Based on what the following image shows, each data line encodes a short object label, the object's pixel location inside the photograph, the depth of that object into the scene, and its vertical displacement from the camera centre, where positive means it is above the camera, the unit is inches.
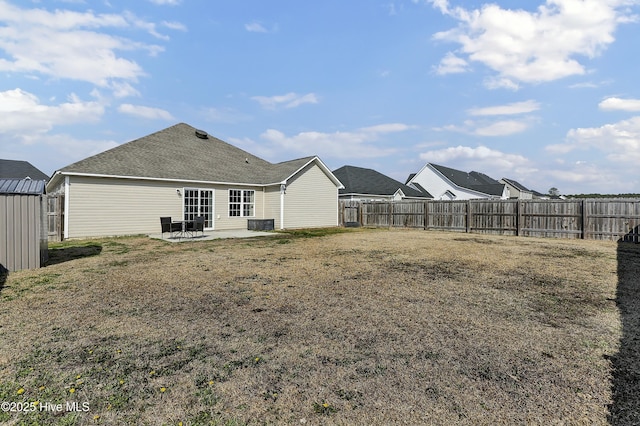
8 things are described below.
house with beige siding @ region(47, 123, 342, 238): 555.5 +50.8
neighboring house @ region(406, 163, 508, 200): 1534.2 +135.5
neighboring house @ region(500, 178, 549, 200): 1871.4 +131.4
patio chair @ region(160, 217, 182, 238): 496.7 -25.5
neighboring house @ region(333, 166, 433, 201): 1171.3 +98.6
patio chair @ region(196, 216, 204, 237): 538.0 -23.4
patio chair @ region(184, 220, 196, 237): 535.2 -28.7
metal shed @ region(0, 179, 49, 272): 272.6 -15.0
